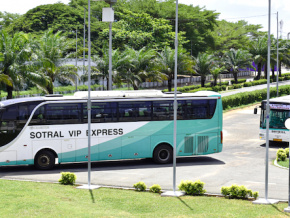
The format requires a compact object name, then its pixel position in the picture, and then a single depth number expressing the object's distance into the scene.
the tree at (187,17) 83.00
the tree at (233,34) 101.91
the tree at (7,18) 95.75
